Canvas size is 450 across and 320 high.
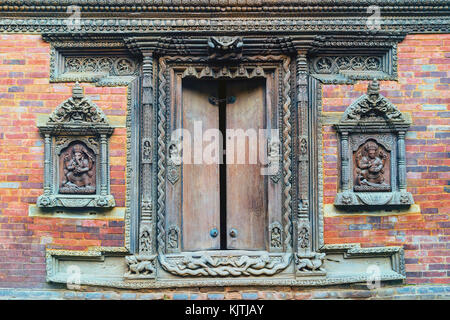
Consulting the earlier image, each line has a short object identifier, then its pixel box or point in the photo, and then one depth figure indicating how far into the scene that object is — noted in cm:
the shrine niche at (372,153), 416
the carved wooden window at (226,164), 433
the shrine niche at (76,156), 412
